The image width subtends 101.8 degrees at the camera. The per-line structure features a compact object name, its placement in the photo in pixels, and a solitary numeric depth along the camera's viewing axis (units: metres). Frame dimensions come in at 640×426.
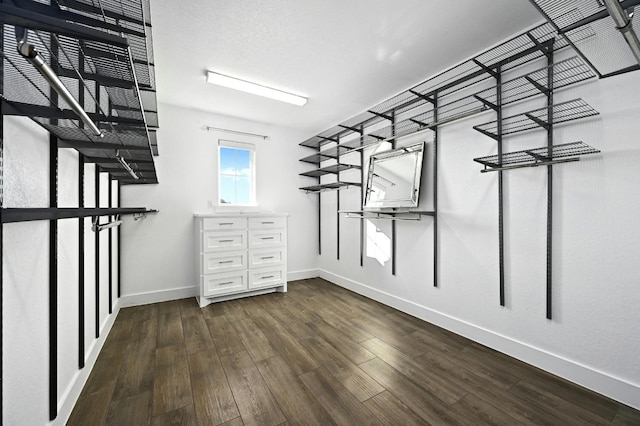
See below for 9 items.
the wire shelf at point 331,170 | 3.63
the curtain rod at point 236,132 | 3.67
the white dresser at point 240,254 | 3.16
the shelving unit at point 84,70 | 0.62
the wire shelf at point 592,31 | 1.05
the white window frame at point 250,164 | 3.76
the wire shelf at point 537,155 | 1.69
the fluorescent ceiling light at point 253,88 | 2.62
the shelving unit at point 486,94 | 1.77
